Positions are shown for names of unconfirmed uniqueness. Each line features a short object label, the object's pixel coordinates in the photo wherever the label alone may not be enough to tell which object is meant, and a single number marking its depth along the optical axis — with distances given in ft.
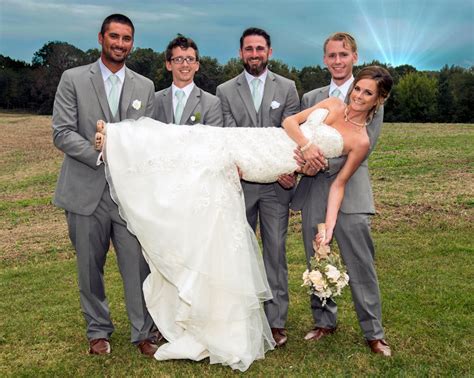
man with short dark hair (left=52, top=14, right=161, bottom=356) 18.84
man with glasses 20.08
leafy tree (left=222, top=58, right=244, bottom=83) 165.35
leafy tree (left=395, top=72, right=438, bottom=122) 232.32
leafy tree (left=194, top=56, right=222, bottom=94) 130.50
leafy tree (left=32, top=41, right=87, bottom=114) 222.69
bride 17.43
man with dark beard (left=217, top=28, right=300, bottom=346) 20.88
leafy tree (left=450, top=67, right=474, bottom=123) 210.79
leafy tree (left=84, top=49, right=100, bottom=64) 242.58
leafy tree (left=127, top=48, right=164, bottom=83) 165.03
